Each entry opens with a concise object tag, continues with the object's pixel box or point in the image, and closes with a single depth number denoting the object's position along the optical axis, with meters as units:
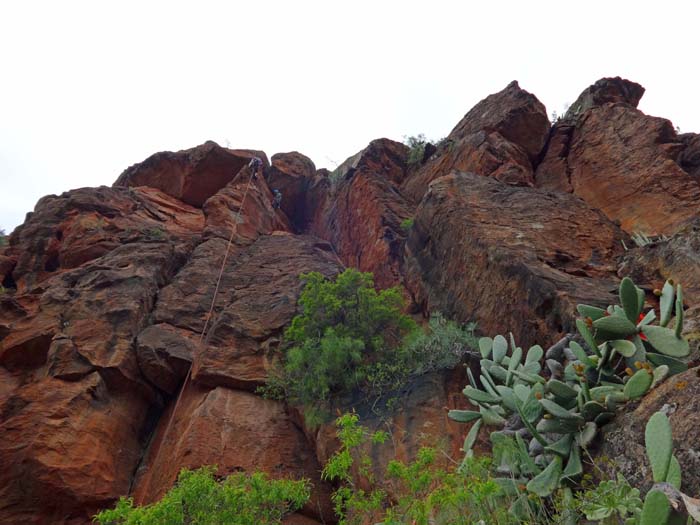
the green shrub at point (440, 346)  8.20
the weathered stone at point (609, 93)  16.39
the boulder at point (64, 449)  7.69
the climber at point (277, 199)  20.78
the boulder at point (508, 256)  7.73
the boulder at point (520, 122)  15.55
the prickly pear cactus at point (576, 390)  4.29
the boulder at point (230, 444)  7.86
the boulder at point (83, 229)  14.21
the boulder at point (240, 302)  9.86
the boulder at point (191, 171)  19.44
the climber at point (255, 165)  19.50
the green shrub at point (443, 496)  4.14
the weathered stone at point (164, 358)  9.81
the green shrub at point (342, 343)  8.62
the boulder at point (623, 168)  10.77
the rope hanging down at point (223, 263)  8.95
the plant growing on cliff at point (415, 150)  18.98
